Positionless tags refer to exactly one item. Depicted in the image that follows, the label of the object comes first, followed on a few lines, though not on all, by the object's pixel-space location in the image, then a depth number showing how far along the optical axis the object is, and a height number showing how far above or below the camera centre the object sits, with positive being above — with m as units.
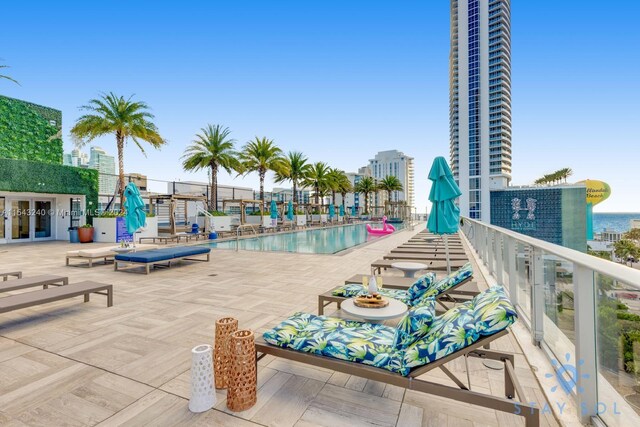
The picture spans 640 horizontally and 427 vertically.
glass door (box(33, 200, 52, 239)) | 15.87 -0.38
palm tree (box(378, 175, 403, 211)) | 46.12 +3.78
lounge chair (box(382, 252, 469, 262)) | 6.92 -1.14
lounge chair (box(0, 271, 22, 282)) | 5.58 -1.16
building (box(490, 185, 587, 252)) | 61.50 -0.92
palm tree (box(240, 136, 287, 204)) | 24.62 +4.34
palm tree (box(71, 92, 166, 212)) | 15.41 +4.63
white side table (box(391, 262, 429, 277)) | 5.54 -1.08
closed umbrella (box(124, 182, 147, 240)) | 8.37 +0.05
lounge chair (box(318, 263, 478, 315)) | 3.30 -1.03
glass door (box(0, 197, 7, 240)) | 14.63 -0.21
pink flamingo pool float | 18.20 -1.33
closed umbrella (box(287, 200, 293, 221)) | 23.83 -0.18
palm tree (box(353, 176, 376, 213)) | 45.34 +3.33
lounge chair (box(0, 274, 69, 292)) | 4.46 -1.10
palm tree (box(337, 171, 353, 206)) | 37.38 +3.21
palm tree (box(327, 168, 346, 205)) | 34.50 +3.47
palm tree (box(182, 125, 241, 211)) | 20.83 +4.11
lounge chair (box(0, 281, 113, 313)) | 3.60 -1.10
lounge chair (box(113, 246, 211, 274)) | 7.11 -1.11
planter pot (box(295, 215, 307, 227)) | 27.48 -0.96
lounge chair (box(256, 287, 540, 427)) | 1.79 -1.02
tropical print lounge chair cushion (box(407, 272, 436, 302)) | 3.59 -0.94
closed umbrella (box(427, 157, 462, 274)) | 5.39 +0.15
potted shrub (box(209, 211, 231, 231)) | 18.31 -0.67
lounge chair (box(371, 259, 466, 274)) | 6.07 -1.16
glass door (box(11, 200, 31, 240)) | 15.08 -0.40
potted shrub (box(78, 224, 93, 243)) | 14.46 -1.07
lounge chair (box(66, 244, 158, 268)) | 7.95 -1.14
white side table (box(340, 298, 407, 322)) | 2.85 -1.01
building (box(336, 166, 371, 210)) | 71.47 +9.74
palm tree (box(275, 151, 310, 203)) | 29.69 +4.15
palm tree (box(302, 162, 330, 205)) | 32.84 +3.43
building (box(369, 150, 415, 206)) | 125.62 +18.10
